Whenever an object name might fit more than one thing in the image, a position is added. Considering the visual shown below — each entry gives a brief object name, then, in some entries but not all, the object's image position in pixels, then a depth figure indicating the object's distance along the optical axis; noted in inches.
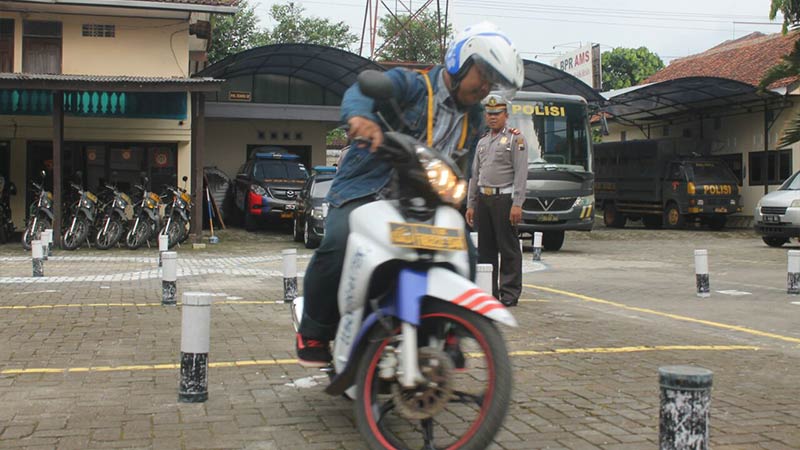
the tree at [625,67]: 2596.0
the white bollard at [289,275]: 356.2
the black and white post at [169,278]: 346.3
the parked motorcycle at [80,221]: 717.3
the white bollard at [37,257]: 475.5
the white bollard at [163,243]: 541.6
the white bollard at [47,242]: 585.9
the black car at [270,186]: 908.6
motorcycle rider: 156.8
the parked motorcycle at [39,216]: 722.2
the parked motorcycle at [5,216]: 796.0
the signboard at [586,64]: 1684.3
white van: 757.9
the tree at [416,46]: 2128.4
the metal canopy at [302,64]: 1000.1
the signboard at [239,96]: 1169.2
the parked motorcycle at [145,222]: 731.4
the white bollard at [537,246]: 611.8
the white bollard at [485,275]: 275.9
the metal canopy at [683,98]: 1086.4
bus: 714.8
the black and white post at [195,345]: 185.2
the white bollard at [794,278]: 410.9
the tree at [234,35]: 1828.2
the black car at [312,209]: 744.3
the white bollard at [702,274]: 397.1
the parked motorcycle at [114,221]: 729.0
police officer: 333.1
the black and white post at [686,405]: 118.4
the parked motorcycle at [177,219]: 756.0
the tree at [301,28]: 2306.8
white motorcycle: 134.6
